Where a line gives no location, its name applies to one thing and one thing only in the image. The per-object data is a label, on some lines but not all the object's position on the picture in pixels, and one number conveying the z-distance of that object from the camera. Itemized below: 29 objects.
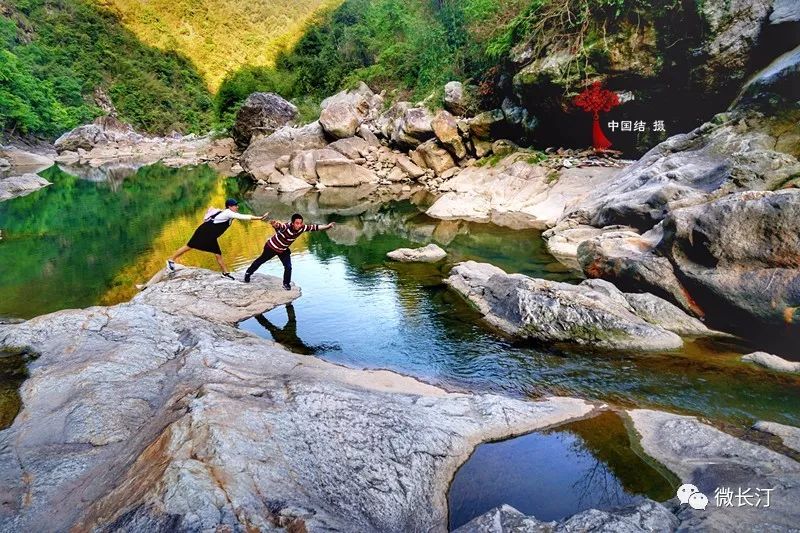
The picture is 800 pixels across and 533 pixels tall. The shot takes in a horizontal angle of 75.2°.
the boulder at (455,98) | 25.41
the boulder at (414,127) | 26.91
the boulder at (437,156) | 26.47
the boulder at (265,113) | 41.09
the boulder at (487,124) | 23.69
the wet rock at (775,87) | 11.34
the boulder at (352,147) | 30.19
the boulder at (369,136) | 30.64
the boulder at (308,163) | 29.73
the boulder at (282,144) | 33.00
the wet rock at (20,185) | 29.30
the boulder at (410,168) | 27.86
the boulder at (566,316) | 8.09
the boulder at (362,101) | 33.34
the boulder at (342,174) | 29.09
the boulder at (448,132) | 25.25
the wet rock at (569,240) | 13.07
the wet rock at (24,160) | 41.94
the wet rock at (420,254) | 13.61
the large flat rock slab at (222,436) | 3.71
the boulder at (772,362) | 7.01
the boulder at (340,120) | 31.84
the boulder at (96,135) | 53.72
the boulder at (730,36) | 14.82
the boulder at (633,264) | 9.04
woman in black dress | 10.60
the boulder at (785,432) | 5.21
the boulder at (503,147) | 23.20
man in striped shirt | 10.20
